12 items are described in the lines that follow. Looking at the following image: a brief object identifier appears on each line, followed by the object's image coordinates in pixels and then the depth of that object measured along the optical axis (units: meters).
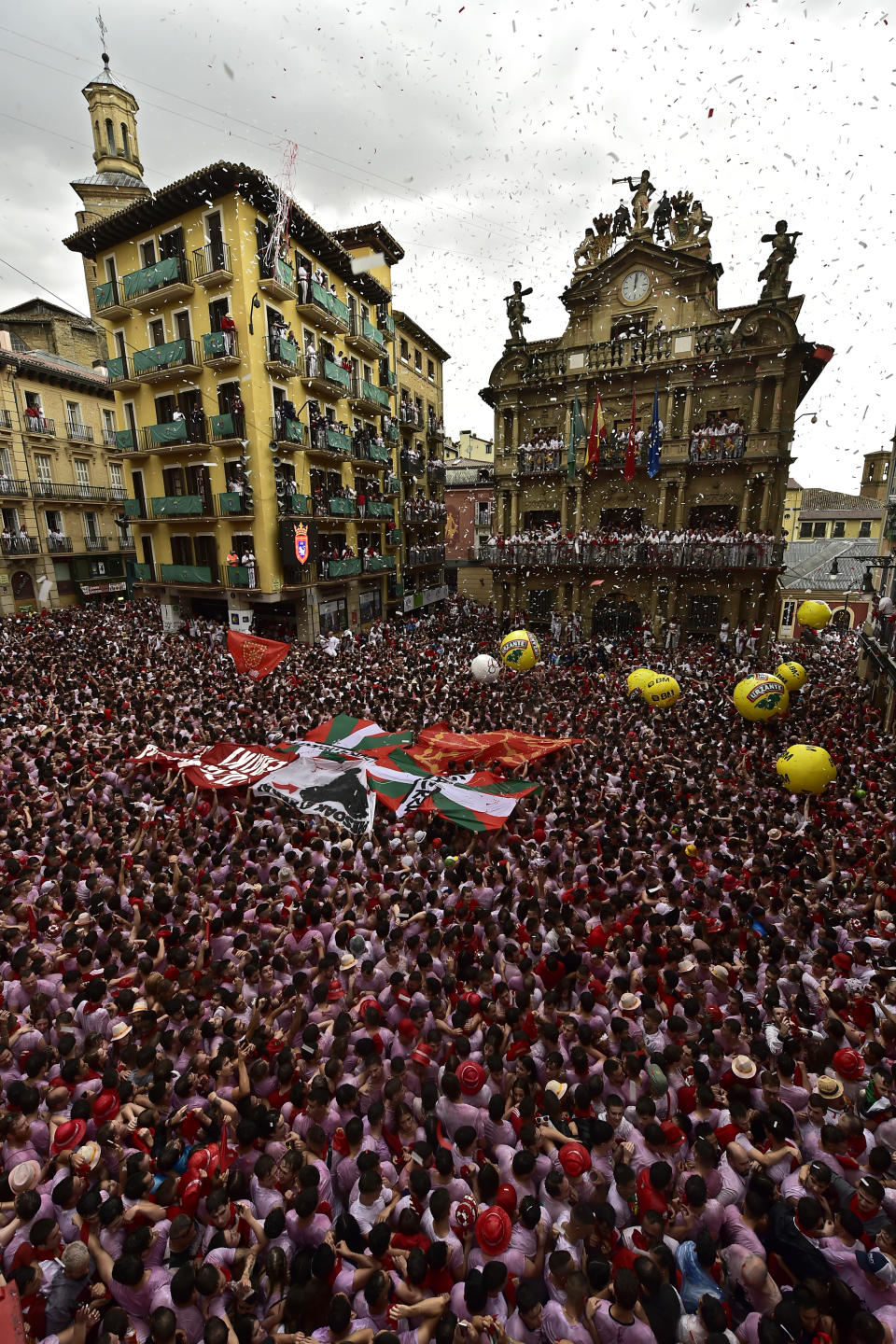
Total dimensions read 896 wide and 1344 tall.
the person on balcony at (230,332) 20.30
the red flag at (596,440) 24.64
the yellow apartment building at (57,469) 29.02
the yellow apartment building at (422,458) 33.34
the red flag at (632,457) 23.90
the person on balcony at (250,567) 21.67
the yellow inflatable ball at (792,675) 13.80
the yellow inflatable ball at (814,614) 19.77
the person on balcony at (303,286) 22.20
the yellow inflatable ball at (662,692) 13.67
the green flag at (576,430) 25.11
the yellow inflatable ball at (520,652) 15.66
